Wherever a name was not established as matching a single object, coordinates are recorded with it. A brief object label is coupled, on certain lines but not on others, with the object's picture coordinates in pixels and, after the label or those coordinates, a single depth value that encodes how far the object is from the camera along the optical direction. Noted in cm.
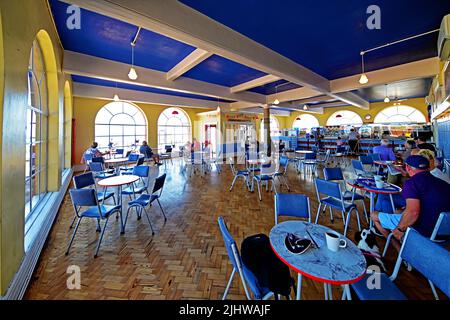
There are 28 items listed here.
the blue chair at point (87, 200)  246
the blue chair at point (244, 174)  513
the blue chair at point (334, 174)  344
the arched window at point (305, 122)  1602
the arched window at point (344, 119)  1371
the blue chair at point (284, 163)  476
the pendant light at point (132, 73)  380
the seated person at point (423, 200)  173
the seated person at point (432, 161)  277
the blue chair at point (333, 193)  260
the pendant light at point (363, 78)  427
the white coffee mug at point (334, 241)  124
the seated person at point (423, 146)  380
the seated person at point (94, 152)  687
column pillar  952
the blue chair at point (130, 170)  486
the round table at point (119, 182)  300
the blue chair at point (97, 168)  491
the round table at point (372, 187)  249
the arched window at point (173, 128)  1134
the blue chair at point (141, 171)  405
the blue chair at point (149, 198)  299
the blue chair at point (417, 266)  109
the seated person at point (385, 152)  489
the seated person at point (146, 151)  800
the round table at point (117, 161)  549
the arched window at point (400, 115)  1139
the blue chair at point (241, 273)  122
